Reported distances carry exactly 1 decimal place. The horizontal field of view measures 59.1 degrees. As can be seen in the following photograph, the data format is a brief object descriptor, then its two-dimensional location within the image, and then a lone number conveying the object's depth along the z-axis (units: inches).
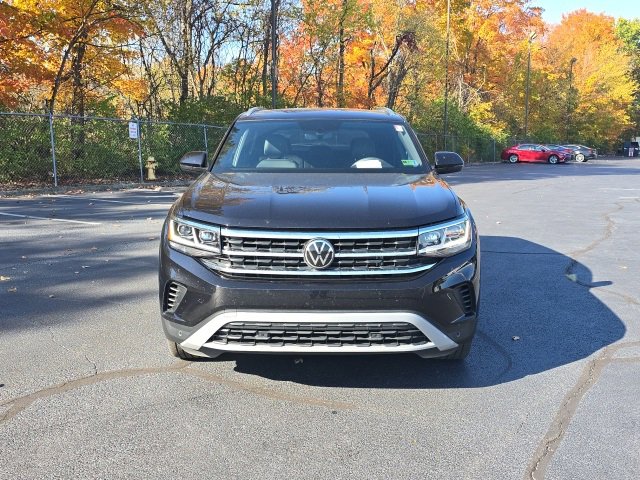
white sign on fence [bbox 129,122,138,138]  715.4
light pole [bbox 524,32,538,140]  2010.3
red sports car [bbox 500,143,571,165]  1764.3
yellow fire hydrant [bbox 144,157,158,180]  773.3
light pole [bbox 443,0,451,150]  1448.1
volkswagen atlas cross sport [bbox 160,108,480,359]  120.0
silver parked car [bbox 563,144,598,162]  1934.1
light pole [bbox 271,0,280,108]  847.9
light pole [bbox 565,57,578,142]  2401.6
